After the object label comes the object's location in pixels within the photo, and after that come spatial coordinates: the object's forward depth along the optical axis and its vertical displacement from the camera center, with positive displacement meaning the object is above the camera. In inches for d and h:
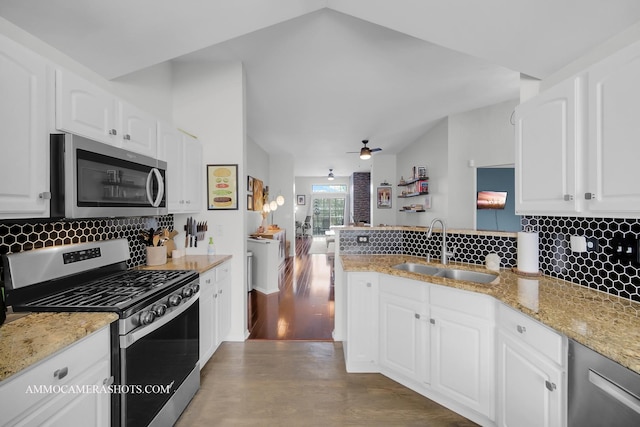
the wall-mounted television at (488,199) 176.1 +9.4
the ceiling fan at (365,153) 191.5 +44.1
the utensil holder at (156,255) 87.8 -14.5
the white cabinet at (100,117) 51.6 +22.8
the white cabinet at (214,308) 83.9 -34.1
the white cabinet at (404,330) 73.2 -34.8
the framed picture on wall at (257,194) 212.5 +15.6
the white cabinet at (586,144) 41.8 +13.3
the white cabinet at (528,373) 43.5 -30.1
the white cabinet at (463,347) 61.8 -33.9
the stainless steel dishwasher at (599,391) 33.0 -24.9
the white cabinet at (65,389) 33.2 -25.7
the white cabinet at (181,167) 86.6 +16.9
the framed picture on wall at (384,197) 277.9 +17.0
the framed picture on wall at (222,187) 109.3 +10.9
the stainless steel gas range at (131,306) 49.1 -20.0
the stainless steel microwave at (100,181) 50.4 +7.5
